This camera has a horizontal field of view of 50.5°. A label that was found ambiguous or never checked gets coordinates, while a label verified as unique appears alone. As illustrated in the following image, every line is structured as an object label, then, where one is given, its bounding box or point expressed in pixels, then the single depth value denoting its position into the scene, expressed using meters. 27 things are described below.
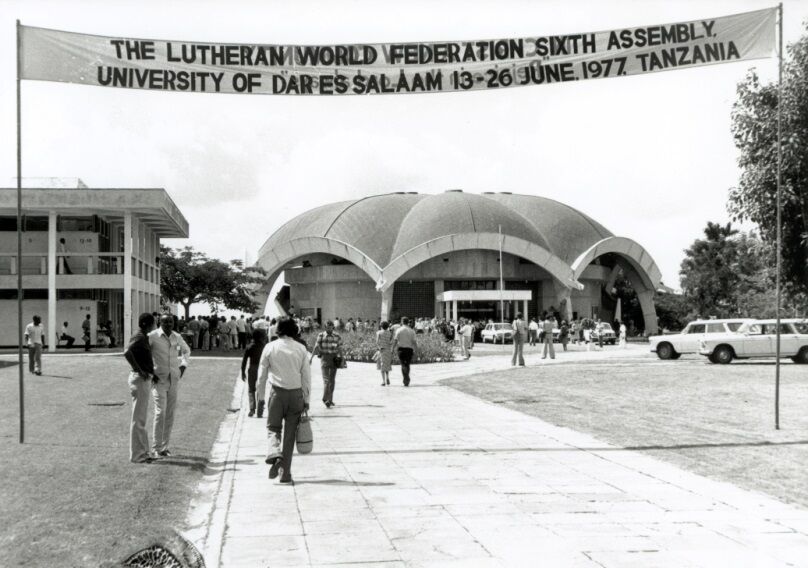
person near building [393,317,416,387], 20.11
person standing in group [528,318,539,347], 40.97
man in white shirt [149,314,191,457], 9.79
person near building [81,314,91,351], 35.22
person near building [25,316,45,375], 21.64
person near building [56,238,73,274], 40.50
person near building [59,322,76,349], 37.76
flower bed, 30.70
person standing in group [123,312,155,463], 9.45
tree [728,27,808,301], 15.93
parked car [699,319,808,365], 27.39
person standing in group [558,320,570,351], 39.41
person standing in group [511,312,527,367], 26.58
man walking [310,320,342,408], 15.56
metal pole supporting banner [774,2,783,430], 11.69
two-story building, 36.38
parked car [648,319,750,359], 29.12
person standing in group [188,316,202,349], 38.81
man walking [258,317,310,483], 8.56
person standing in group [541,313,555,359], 31.19
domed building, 60.91
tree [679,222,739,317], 67.81
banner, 11.34
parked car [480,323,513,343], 47.53
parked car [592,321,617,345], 46.44
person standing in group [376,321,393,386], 20.38
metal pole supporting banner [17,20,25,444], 10.53
